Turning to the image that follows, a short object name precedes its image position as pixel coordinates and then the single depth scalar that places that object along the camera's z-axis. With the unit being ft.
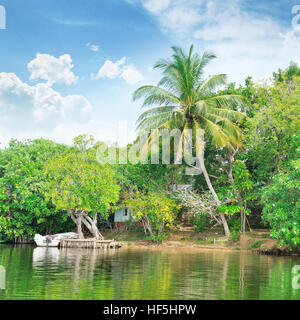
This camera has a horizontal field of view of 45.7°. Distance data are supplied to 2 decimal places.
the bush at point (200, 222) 82.90
